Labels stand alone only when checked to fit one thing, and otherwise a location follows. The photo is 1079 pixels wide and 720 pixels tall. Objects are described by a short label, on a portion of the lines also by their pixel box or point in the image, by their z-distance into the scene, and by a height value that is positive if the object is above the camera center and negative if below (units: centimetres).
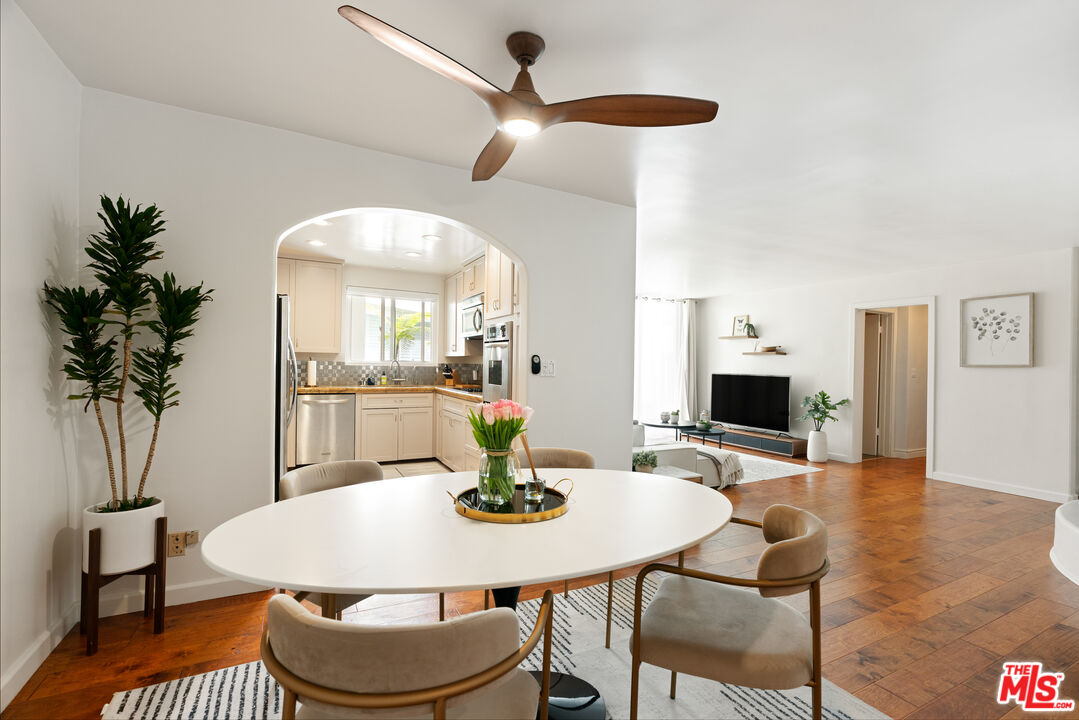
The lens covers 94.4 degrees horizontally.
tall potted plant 203 +6
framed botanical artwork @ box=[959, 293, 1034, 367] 495 +36
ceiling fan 156 +85
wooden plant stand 204 -98
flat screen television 733 -58
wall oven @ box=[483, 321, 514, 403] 374 +0
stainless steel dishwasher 536 -76
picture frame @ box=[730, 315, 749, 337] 809 +62
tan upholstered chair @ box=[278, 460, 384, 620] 186 -49
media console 696 -115
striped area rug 176 -124
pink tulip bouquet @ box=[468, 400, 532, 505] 158 -26
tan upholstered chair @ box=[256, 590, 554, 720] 88 -55
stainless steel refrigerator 288 -17
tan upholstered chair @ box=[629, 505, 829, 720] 130 -76
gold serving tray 148 -46
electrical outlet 245 -92
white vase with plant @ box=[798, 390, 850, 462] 657 -74
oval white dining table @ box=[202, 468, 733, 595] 109 -47
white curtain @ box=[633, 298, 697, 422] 877 +7
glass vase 159 -37
